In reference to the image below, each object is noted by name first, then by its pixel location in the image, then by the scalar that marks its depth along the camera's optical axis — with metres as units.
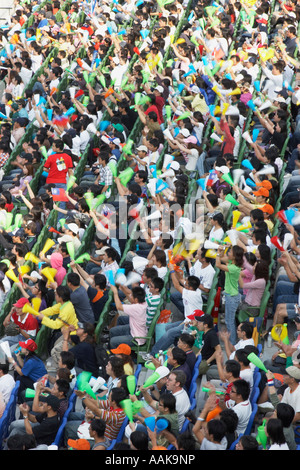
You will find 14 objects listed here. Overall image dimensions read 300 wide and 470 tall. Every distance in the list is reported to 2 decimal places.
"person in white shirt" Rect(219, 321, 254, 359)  17.12
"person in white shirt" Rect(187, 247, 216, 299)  19.72
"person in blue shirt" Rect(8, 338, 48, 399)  17.98
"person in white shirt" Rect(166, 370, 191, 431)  15.78
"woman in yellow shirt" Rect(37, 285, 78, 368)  18.86
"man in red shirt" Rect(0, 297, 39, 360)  19.48
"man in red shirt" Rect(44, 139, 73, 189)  25.33
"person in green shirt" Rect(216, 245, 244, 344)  18.73
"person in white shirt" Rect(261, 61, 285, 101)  27.72
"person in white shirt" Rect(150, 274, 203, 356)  18.34
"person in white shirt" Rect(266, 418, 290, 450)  13.95
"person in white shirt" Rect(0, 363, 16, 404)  17.19
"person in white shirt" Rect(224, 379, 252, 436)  15.58
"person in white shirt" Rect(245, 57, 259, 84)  28.81
